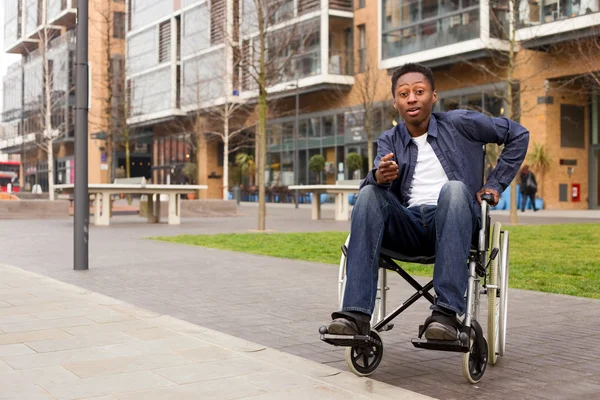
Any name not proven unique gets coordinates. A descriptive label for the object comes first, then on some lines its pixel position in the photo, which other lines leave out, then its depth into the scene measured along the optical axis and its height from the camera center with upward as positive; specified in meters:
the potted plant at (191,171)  51.34 +1.18
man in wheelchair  3.76 -0.02
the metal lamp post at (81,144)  8.96 +0.51
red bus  76.25 +1.61
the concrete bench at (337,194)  22.73 -0.11
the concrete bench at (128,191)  18.78 -0.06
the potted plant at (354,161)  37.47 +1.37
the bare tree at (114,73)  32.28 +5.88
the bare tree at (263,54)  17.05 +3.16
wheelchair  3.75 -0.63
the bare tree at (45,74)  33.19 +6.78
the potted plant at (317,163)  40.72 +1.38
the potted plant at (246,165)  48.69 +1.51
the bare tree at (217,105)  39.94 +4.76
